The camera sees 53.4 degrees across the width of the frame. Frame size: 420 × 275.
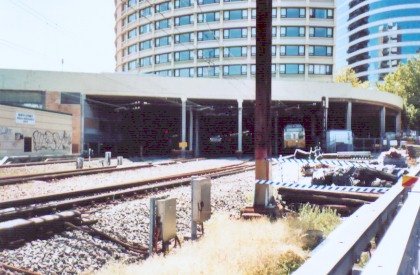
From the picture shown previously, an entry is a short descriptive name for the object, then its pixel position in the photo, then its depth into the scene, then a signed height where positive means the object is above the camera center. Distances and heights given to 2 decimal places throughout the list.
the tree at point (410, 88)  65.44 +7.63
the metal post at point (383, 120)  46.47 +1.74
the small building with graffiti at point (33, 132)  27.47 +0.09
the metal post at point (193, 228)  7.09 -1.60
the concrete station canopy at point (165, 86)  35.66 +4.35
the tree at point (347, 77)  75.19 +10.69
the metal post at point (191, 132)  40.09 +0.16
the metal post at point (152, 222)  6.20 -1.32
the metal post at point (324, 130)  36.24 +0.43
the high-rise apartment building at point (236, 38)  67.19 +15.85
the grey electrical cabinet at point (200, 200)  7.21 -1.18
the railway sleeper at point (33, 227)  6.18 -1.51
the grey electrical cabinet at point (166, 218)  6.32 -1.31
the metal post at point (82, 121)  36.75 +1.11
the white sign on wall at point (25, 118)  28.58 +1.05
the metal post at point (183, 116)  37.99 +1.65
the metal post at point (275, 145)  43.25 -1.08
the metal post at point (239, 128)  38.17 +0.59
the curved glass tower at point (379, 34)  100.69 +25.69
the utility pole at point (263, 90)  9.15 +1.00
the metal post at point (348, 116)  42.41 +1.97
